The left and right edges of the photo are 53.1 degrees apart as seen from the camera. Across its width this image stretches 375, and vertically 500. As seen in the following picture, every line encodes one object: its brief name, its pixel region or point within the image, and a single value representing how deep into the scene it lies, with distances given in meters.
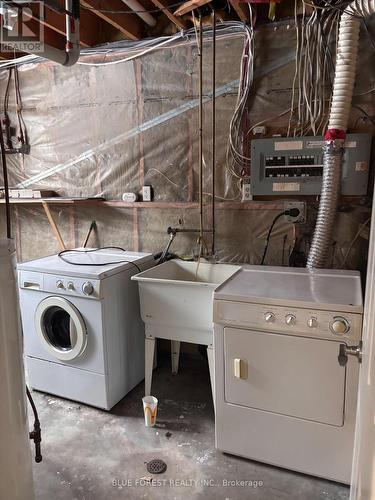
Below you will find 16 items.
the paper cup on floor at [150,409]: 2.12
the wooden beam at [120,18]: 2.40
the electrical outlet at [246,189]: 2.61
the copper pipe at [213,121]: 2.46
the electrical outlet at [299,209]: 2.49
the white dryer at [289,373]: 1.65
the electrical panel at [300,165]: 2.27
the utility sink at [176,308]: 2.13
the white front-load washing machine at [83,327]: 2.26
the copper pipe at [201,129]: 2.49
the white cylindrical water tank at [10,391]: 1.30
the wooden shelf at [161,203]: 2.60
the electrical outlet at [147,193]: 2.91
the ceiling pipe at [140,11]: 2.46
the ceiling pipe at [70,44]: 2.15
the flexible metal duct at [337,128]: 2.08
